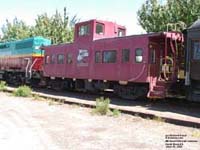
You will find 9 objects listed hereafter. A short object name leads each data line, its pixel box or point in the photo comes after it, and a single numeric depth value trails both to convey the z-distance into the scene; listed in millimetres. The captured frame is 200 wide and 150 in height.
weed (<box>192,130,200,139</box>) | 10062
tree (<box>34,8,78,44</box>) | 43688
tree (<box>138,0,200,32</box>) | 25953
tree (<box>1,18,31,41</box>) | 53912
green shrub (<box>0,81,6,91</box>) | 25116
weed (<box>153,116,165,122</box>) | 12250
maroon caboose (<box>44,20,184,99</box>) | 17297
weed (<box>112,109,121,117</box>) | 13541
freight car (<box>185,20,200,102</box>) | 15188
